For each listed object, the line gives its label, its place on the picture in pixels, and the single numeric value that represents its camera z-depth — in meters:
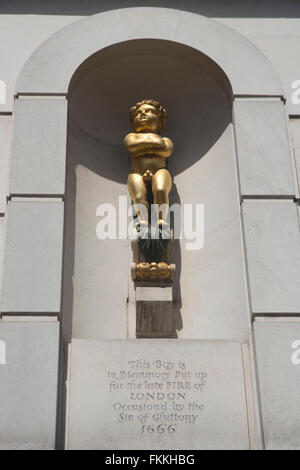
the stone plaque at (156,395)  6.26
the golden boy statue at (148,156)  7.90
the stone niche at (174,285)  6.37
